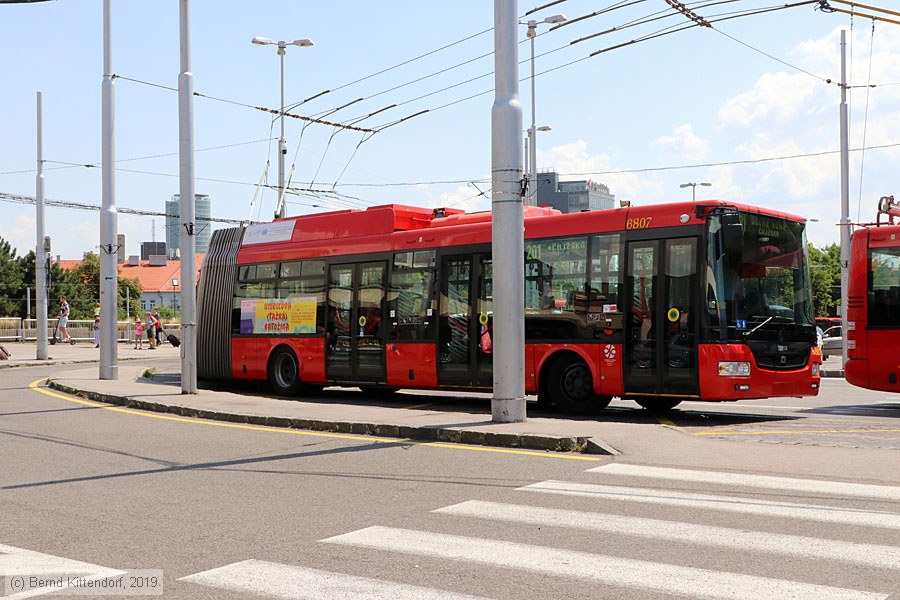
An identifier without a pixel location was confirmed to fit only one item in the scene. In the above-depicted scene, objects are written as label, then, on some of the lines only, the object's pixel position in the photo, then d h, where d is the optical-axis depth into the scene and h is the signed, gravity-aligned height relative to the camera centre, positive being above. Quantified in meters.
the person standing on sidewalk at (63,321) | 42.62 -0.67
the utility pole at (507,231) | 11.95 +0.90
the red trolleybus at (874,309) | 16.36 -0.08
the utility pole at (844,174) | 27.81 +3.69
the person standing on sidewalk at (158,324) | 46.77 -0.83
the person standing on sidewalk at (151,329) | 43.97 -1.03
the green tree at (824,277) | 95.56 +2.78
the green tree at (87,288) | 94.56 +1.86
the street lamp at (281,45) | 35.22 +9.21
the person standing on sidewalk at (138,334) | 44.41 -1.27
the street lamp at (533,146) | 37.71 +6.09
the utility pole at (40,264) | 32.34 +1.39
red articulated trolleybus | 13.19 +0.01
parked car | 36.91 -1.50
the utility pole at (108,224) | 21.67 +1.82
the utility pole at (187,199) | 17.25 +1.85
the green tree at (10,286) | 77.25 +1.63
